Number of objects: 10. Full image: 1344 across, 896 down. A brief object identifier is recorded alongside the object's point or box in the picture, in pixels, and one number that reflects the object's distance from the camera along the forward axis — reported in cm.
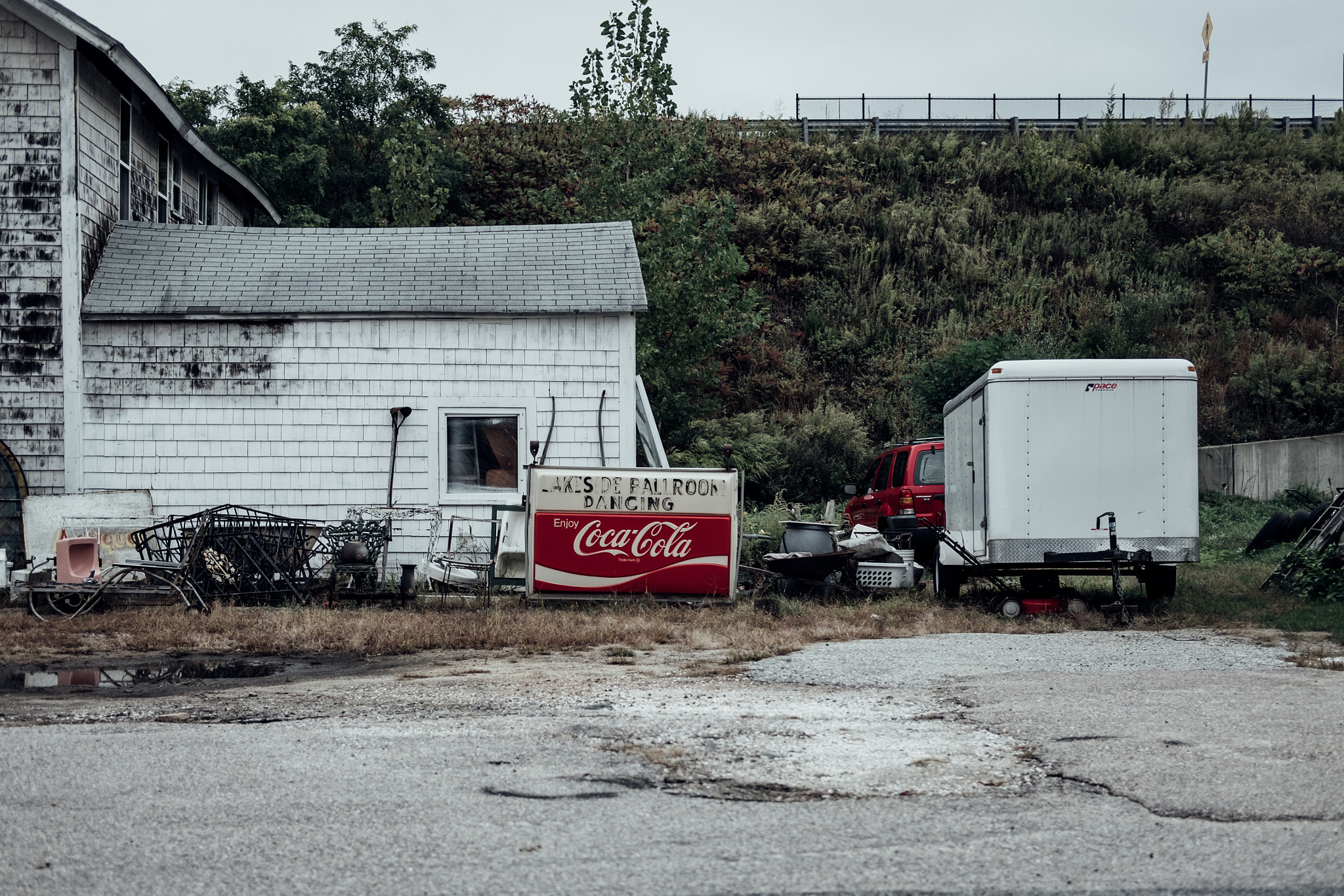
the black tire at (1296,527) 1745
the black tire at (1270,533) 1792
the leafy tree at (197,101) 3192
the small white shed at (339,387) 1509
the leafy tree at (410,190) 2609
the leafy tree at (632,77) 2692
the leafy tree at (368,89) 3303
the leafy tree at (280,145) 2991
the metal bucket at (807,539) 1372
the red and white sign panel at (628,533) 1267
